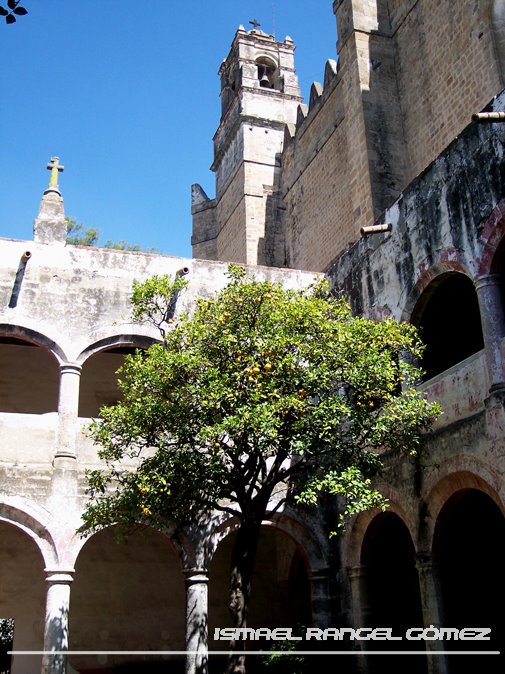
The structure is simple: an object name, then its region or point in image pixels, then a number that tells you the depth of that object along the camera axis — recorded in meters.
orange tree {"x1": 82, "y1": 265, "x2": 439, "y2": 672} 8.39
